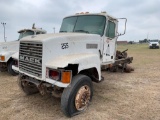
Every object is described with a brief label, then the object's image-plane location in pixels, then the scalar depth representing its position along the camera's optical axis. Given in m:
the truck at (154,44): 20.36
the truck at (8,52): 5.32
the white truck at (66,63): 2.55
